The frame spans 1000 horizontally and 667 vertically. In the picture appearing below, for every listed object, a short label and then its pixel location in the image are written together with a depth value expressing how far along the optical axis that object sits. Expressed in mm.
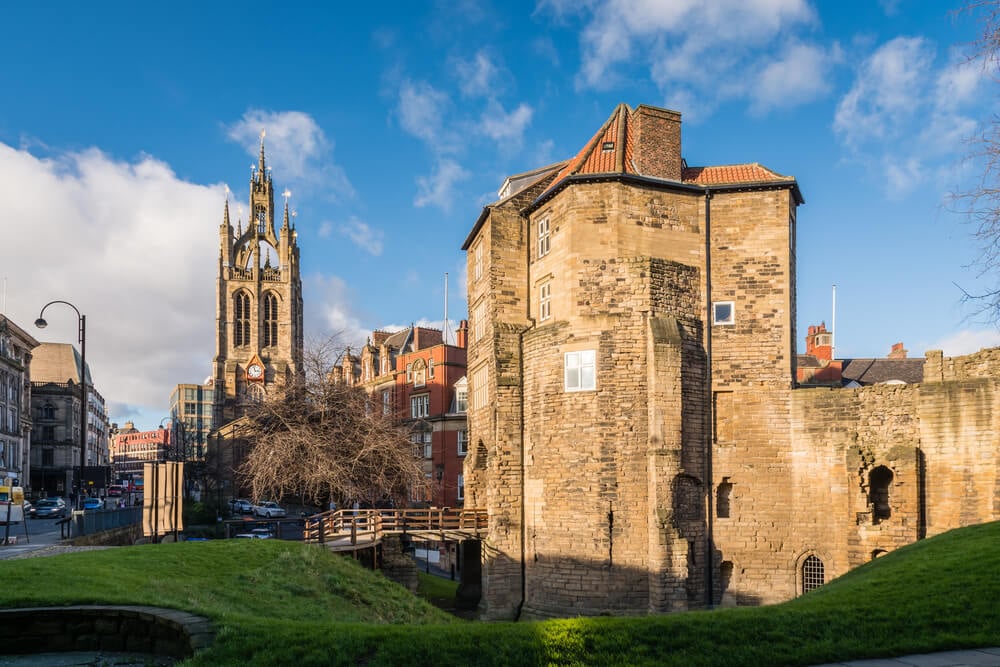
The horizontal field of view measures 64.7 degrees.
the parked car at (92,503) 57312
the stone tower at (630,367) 25094
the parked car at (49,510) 52125
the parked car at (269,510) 59509
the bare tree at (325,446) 34188
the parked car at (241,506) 64462
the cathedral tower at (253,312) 95062
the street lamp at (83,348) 30609
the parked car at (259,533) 40994
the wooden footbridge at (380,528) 26828
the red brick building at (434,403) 48312
